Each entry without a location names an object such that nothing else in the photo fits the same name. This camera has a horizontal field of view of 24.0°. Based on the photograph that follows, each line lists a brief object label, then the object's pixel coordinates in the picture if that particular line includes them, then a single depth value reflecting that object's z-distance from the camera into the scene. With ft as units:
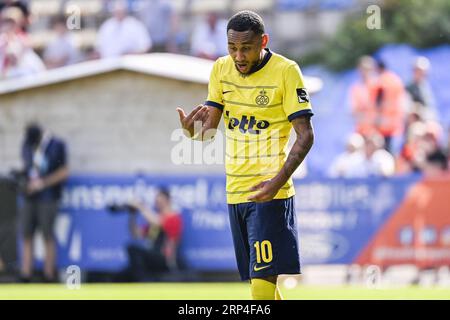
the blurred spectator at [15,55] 57.72
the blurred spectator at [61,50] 57.77
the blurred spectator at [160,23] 57.31
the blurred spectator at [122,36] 56.95
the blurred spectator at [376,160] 51.98
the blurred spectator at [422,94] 54.70
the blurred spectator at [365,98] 54.54
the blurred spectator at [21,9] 59.31
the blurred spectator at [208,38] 56.39
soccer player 24.20
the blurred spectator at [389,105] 54.08
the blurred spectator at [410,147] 53.16
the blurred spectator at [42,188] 51.47
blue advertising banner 49.85
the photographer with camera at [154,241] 50.29
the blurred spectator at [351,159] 52.54
